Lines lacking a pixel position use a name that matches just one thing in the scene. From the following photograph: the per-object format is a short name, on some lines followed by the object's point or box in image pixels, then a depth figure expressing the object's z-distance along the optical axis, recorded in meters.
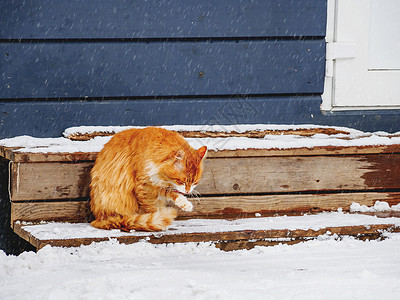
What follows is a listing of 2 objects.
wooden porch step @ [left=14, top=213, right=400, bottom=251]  5.25
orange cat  5.36
